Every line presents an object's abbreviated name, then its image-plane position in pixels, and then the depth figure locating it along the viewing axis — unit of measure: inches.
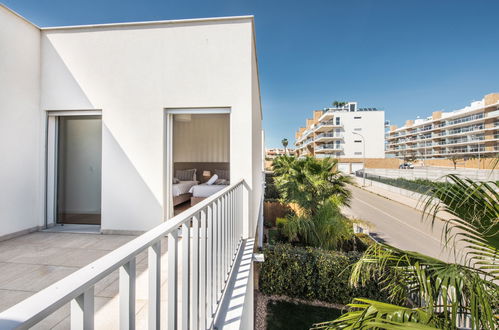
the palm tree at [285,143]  2335.6
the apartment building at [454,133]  1350.9
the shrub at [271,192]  477.7
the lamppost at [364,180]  896.7
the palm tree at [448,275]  49.5
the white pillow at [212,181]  251.9
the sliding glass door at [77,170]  160.1
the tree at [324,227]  214.4
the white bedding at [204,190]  221.6
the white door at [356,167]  1362.0
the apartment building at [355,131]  1469.0
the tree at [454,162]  1181.4
